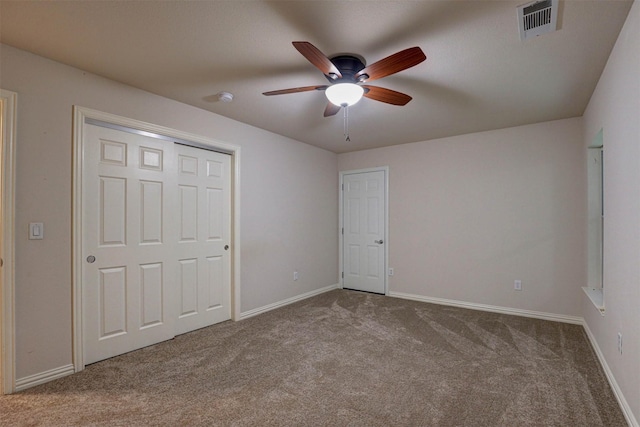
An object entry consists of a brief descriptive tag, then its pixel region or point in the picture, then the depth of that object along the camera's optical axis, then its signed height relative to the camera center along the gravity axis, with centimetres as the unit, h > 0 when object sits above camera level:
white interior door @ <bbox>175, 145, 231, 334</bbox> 334 -24
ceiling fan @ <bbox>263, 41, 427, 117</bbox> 186 +94
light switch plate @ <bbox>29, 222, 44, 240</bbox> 228 -10
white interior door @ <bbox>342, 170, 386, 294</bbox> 511 -27
